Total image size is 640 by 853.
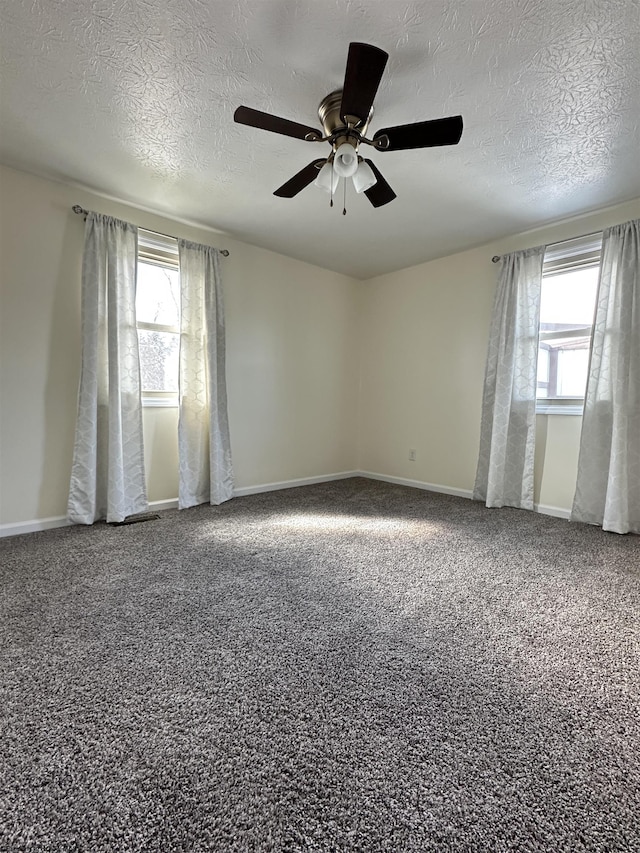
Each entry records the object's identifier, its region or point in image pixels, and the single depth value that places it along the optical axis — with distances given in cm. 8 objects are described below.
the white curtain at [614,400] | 286
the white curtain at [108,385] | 286
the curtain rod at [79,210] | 284
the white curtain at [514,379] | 339
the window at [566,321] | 323
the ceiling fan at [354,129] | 149
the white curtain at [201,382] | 339
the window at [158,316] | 330
